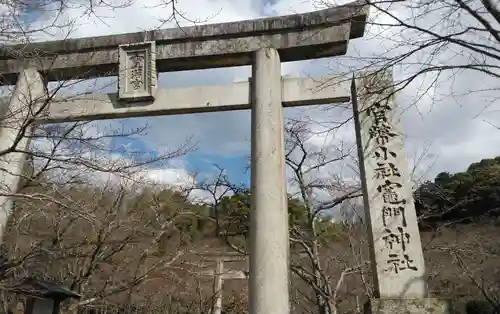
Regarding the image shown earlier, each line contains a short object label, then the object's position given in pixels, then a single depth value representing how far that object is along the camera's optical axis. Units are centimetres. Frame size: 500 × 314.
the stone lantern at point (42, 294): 583
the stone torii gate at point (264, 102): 507
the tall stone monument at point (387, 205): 470
